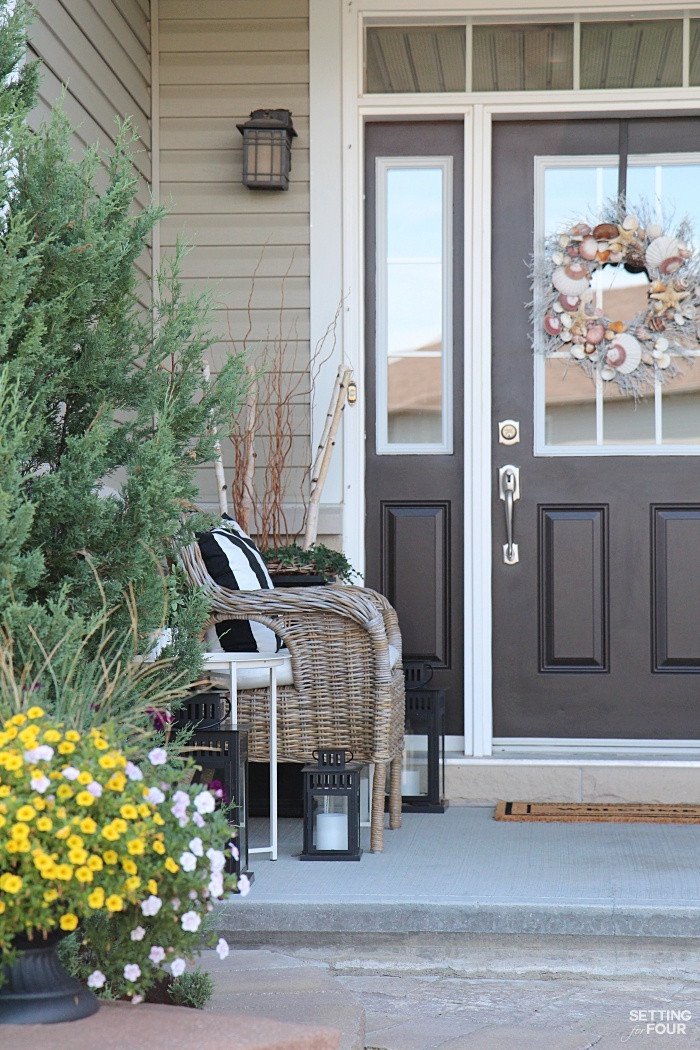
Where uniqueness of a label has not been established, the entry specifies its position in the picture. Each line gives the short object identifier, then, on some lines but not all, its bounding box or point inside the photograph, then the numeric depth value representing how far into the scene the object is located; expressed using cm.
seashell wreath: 853
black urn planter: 340
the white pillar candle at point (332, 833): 658
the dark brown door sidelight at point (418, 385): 861
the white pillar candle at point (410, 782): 803
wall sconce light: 848
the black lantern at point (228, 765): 595
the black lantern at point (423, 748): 777
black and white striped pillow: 697
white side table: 647
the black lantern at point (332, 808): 652
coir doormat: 752
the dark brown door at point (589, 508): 847
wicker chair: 671
